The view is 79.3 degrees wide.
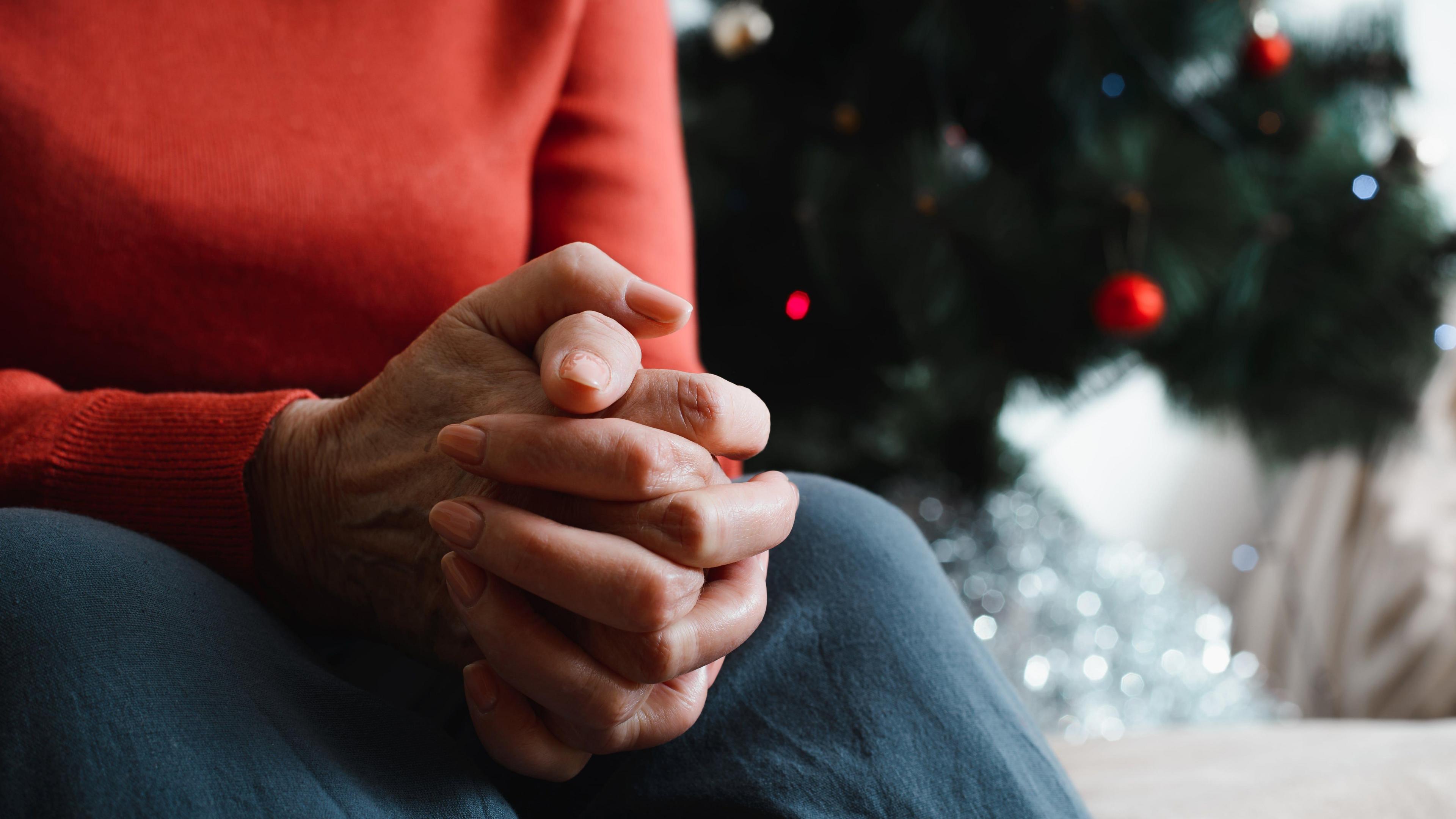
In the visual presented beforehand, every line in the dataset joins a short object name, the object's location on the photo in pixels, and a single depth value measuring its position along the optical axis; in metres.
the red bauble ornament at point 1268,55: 1.02
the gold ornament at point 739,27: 1.05
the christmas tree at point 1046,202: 1.03
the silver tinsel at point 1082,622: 1.17
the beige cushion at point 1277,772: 0.54
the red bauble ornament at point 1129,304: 0.96
